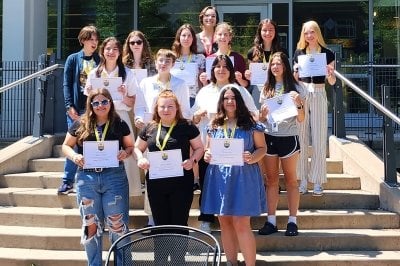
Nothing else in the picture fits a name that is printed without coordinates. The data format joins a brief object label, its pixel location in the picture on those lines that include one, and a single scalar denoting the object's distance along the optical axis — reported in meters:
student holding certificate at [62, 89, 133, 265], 5.08
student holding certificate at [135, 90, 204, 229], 5.04
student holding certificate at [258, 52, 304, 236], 5.77
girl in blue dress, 5.08
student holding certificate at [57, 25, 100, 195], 6.59
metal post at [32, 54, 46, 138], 8.78
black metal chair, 3.86
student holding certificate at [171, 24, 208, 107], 6.36
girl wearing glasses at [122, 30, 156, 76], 6.40
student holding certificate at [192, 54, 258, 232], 5.46
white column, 11.34
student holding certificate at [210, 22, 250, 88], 6.25
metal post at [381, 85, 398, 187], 6.96
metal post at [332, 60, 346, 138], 8.57
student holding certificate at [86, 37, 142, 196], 6.00
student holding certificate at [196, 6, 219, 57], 6.82
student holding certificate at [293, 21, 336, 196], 6.68
